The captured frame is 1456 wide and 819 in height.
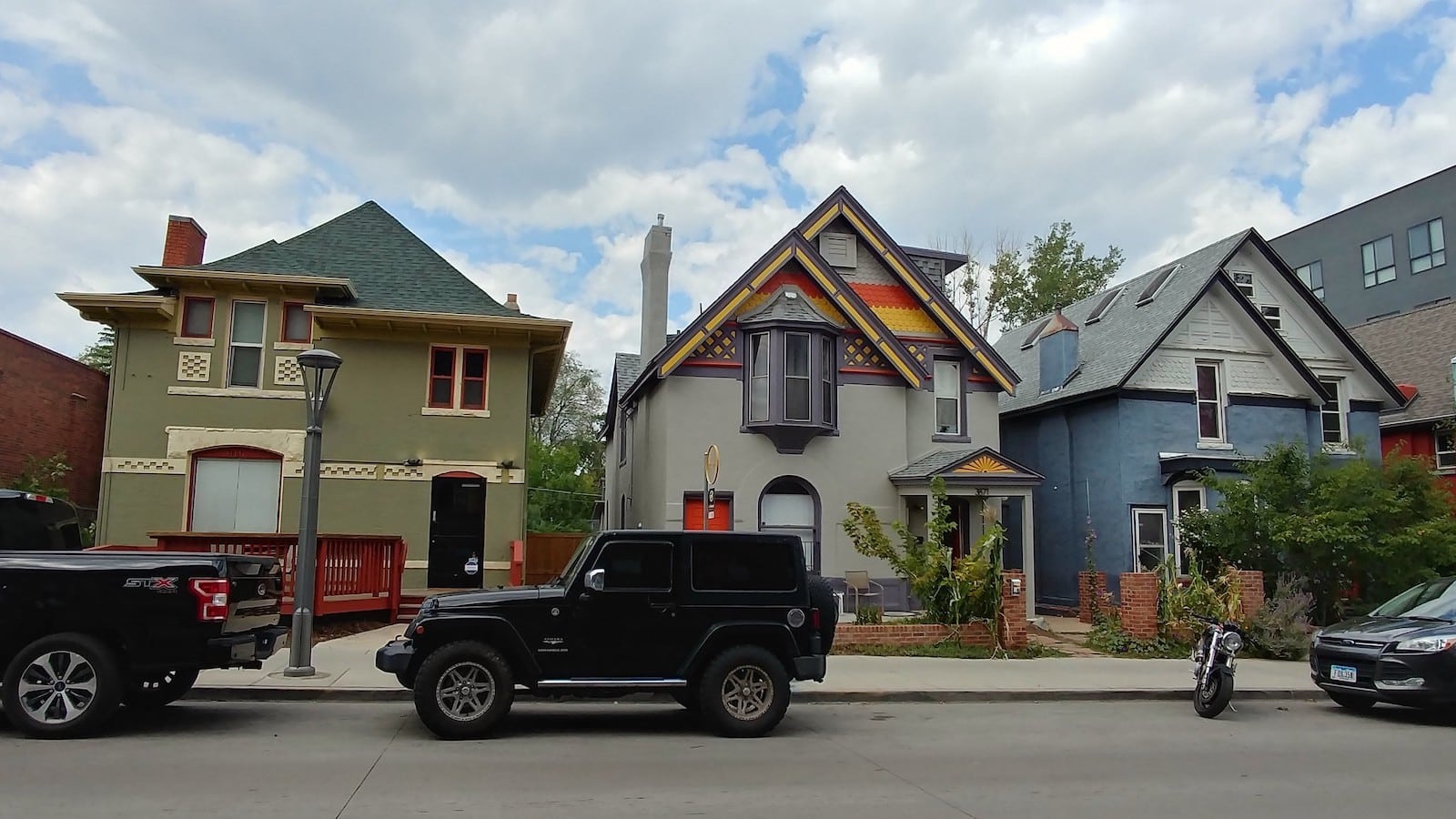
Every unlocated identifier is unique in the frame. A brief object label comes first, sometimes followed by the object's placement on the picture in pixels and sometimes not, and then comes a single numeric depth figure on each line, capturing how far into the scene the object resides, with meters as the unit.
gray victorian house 19.91
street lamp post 11.45
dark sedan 10.54
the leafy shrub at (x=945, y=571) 15.25
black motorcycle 10.82
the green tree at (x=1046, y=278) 42.00
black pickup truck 8.34
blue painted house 21.78
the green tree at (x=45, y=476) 18.50
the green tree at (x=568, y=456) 43.38
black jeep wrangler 8.75
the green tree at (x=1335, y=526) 16.50
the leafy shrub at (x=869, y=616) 15.66
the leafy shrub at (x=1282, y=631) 15.30
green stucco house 18.30
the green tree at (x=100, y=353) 44.33
